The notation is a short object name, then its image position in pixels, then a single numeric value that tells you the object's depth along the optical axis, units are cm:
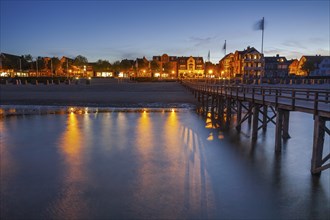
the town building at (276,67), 12056
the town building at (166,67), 13688
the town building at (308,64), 12318
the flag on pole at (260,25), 4962
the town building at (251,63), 11300
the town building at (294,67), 13850
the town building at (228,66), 12950
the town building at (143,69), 13312
